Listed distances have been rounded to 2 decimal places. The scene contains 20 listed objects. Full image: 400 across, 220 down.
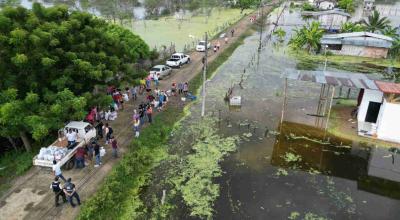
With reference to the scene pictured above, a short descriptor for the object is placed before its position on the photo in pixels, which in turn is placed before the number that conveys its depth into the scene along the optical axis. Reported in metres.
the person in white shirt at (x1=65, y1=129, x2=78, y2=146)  17.25
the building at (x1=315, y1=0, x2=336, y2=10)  73.88
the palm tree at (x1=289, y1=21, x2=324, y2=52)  41.19
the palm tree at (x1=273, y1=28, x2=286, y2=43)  48.59
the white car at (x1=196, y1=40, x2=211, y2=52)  42.48
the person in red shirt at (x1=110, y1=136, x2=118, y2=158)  17.67
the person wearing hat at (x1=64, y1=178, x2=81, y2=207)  13.53
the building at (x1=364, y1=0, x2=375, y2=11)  77.44
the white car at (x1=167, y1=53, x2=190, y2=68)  35.00
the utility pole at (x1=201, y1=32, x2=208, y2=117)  23.23
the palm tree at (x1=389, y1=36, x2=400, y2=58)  38.81
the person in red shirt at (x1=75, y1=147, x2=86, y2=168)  16.61
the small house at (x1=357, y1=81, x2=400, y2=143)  20.14
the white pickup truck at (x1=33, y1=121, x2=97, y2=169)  16.33
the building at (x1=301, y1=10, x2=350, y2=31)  55.17
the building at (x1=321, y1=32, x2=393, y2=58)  40.09
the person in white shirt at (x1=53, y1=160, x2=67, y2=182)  14.62
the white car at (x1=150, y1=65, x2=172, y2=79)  30.78
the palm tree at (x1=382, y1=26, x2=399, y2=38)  43.36
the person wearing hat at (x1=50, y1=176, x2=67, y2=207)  13.77
